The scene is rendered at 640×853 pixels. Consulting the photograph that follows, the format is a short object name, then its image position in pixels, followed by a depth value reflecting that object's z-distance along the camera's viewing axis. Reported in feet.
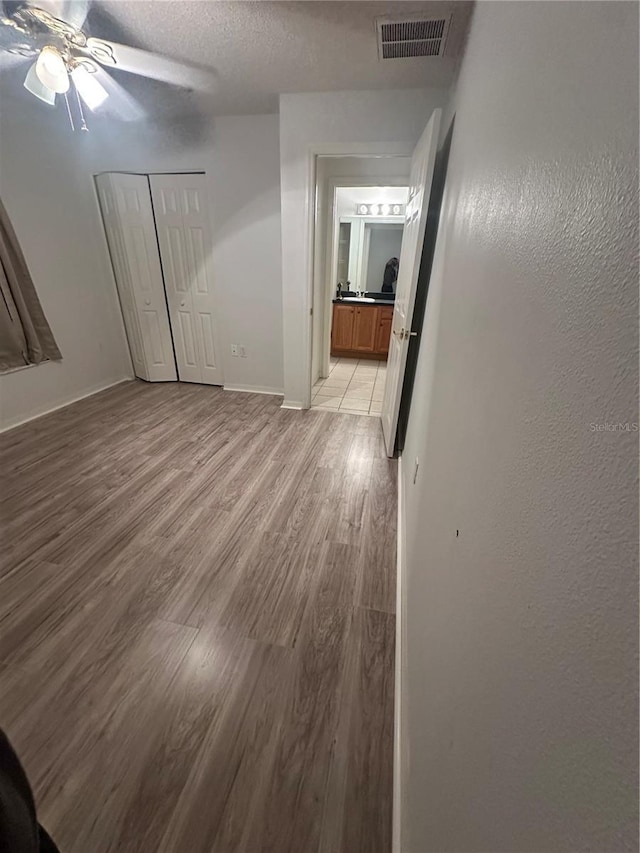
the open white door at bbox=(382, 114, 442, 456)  5.73
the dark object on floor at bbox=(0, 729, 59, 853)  1.44
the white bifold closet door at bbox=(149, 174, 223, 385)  10.32
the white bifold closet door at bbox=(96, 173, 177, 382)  10.49
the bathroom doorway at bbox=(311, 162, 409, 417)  10.43
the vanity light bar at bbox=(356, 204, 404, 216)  15.65
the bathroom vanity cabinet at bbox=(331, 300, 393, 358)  15.42
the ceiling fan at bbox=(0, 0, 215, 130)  4.90
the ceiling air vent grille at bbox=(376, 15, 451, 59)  5.13
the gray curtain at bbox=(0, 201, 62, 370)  8.24
